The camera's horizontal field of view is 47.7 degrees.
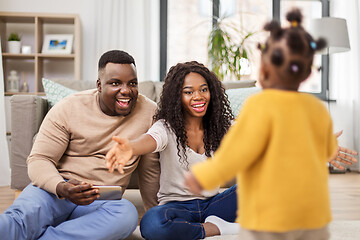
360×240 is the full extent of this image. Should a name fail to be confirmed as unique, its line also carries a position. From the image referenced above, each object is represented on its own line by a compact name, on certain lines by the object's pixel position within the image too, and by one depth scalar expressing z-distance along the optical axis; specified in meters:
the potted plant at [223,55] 3.72
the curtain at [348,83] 4.04
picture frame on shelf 3.82
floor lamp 3.61
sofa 2.16
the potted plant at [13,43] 3.75
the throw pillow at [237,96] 2.36
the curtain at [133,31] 3.96
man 1.43
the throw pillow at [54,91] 2.33
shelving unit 3.73
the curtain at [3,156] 3.07
